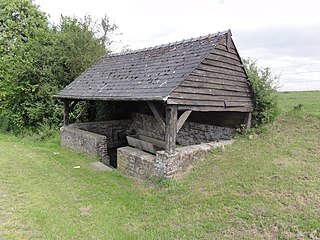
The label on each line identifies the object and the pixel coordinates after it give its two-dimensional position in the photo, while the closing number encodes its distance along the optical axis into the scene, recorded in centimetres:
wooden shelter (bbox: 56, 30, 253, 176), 596
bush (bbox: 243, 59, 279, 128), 797
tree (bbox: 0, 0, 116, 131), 1281
